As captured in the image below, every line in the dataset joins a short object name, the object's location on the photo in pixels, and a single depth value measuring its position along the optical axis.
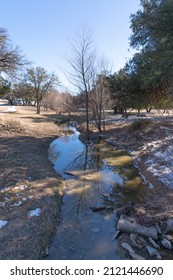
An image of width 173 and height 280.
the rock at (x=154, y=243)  5.03
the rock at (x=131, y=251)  4.60
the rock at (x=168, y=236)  5.28
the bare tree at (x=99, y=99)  19.00
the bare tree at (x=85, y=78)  18.42
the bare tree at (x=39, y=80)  37.25
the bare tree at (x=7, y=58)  18.66
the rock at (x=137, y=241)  5.01
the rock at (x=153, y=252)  4.70
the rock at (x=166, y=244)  5.00
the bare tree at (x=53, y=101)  44.28
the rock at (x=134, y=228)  5.38
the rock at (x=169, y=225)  5.56
